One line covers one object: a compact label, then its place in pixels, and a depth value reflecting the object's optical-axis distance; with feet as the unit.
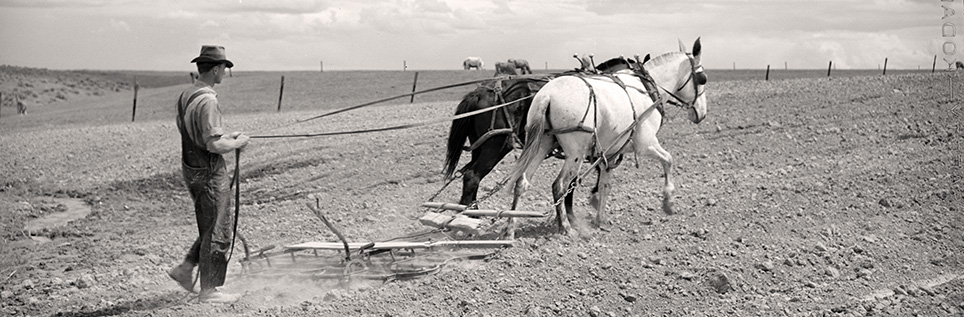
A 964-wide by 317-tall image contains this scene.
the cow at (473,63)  222.69
